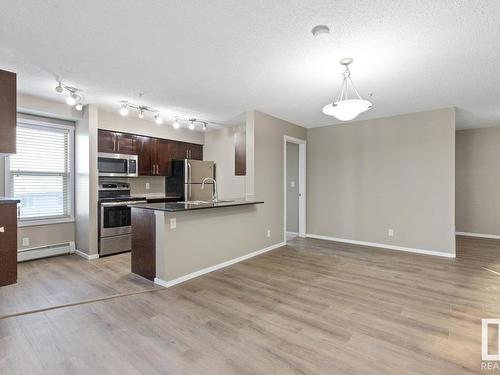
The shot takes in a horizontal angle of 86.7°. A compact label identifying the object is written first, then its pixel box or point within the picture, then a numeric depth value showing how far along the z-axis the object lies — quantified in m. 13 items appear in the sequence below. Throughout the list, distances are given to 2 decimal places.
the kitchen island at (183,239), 3.21
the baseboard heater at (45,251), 4.15
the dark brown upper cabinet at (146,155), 5.26
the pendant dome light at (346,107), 2.62
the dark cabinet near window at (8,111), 2.90
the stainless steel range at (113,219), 4.43
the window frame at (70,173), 4.01
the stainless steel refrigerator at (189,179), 5.67
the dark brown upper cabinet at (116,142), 4.63
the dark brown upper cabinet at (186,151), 5.94
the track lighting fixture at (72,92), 3.25
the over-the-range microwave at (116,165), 4.62
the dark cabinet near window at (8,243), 3.11
